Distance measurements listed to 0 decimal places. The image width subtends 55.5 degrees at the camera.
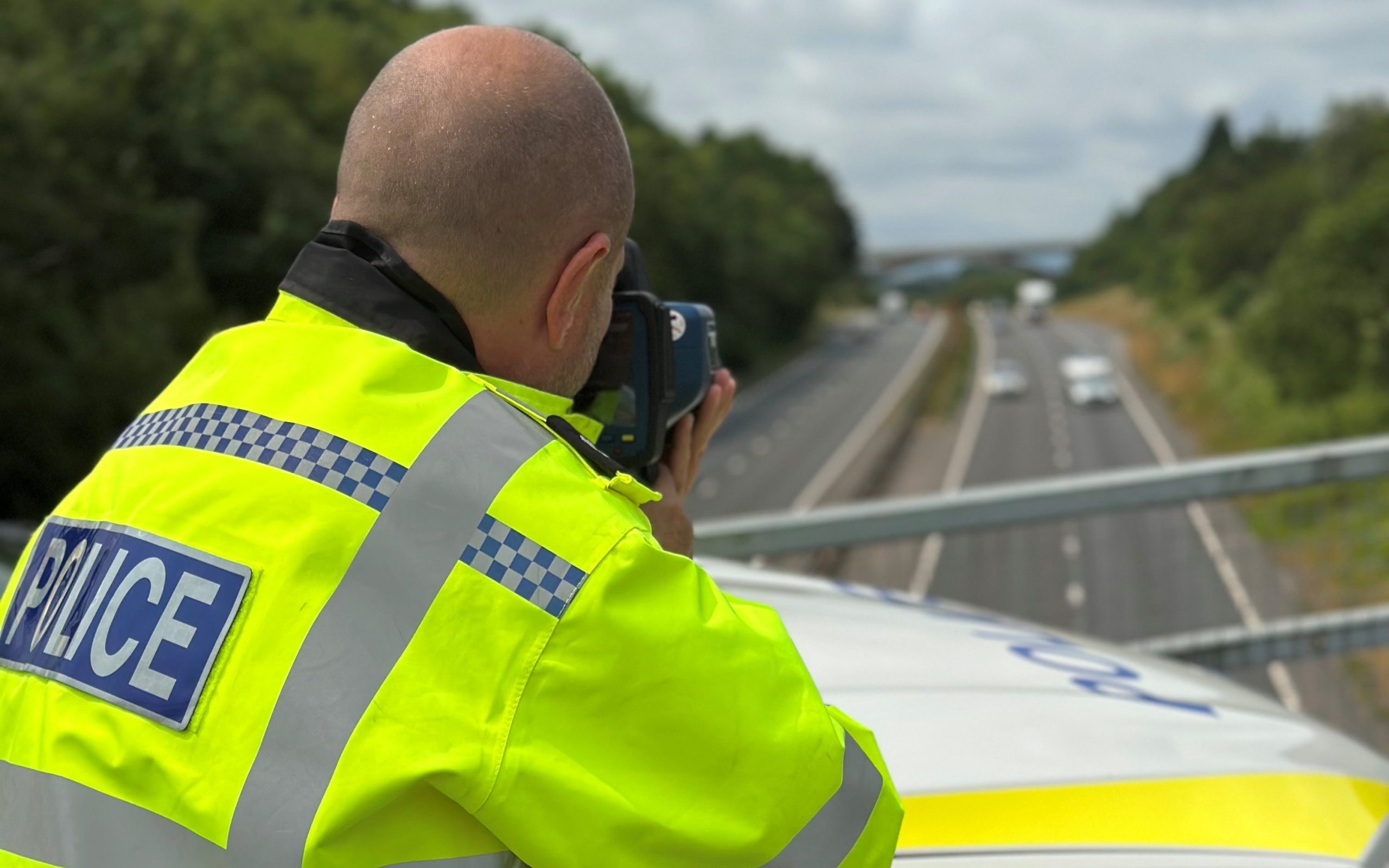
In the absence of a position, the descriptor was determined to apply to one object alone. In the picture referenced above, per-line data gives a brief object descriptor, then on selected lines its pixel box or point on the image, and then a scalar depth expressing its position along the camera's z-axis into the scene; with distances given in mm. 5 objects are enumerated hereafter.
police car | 1776
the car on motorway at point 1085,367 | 58031
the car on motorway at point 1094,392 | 55531
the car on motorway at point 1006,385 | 60406
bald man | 1139
